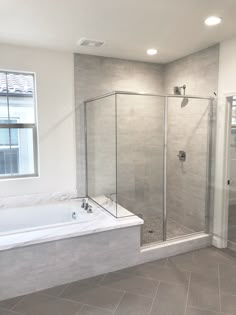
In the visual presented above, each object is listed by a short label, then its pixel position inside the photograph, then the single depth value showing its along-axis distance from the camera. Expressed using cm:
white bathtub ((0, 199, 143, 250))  258
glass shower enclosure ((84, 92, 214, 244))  366
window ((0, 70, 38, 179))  352
